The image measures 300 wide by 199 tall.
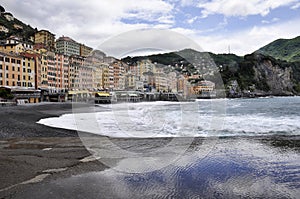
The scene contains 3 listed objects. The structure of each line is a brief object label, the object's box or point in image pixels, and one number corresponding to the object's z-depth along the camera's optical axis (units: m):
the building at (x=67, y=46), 100.62
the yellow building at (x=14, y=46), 54.15
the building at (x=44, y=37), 98.31
